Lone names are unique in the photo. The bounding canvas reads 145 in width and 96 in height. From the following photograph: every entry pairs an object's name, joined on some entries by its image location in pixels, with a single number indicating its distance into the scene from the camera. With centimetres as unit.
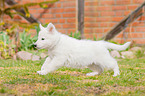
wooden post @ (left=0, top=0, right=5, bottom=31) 858
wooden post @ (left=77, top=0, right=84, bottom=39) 820
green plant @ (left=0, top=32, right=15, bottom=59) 654
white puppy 375
